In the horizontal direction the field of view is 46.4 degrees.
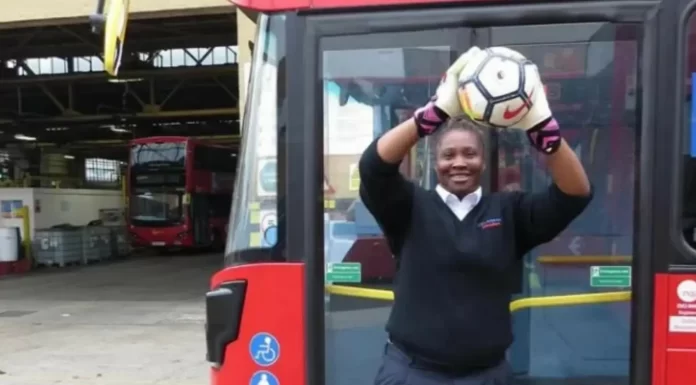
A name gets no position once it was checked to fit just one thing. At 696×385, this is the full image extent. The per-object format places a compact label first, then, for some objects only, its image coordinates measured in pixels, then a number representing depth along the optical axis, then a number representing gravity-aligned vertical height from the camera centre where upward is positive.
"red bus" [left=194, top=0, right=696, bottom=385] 2.82 -0.03
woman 2.34 -0.22
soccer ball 2.06 +0.21
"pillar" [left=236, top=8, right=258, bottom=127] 9.26 +1.56
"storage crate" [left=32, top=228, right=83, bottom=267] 21.38 -2.00
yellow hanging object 2.96 +0.51
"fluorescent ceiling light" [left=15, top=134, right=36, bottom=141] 32.41 +1.38
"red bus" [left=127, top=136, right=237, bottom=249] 24.05 -0.63
